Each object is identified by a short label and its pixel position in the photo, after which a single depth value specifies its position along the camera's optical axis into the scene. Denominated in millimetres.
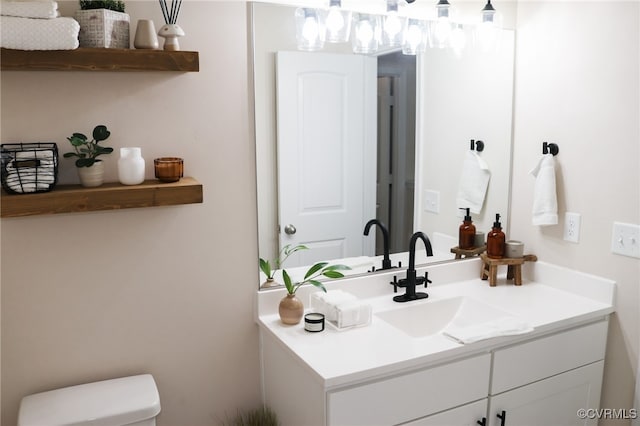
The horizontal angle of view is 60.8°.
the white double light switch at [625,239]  1987
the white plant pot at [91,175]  1589
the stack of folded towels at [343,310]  1811
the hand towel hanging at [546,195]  2221
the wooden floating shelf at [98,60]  1438
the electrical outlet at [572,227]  2201
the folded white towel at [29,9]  1390
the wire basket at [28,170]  1456
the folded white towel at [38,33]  1393
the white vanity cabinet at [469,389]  1586
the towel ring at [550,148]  2250
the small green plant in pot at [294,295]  1841
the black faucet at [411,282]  2091
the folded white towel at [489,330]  1752
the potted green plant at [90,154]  1569
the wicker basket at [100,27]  1525
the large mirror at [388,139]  1905
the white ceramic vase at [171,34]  1616
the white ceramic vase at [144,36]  1583
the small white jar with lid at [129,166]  1610
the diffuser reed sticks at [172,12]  1673
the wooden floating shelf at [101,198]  1448
